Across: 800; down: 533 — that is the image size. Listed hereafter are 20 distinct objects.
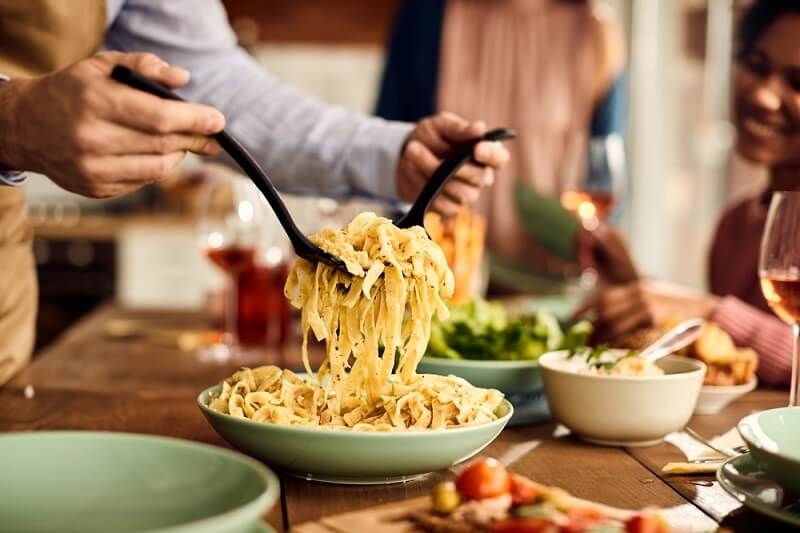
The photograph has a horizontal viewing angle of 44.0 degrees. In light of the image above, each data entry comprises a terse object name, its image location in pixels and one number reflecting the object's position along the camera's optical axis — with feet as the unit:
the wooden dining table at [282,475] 2.94
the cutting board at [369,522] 2.54
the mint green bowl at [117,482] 2.29
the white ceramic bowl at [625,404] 3.67
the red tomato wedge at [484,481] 2.54
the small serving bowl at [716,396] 4.37
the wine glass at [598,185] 7.43
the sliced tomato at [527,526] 2.31
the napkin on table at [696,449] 3.34
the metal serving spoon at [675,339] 4.24
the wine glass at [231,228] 6.34
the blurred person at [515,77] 10.80
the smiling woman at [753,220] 5.34
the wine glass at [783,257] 3.73
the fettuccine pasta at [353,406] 3.17
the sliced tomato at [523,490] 2.56
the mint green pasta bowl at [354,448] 2.88
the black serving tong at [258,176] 3.36
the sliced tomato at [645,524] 2.31
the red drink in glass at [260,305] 6.61
